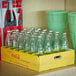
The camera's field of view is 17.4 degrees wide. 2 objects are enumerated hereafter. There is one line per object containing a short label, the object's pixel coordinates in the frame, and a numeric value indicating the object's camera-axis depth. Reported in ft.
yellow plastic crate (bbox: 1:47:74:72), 5.49
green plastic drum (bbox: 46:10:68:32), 6.80
